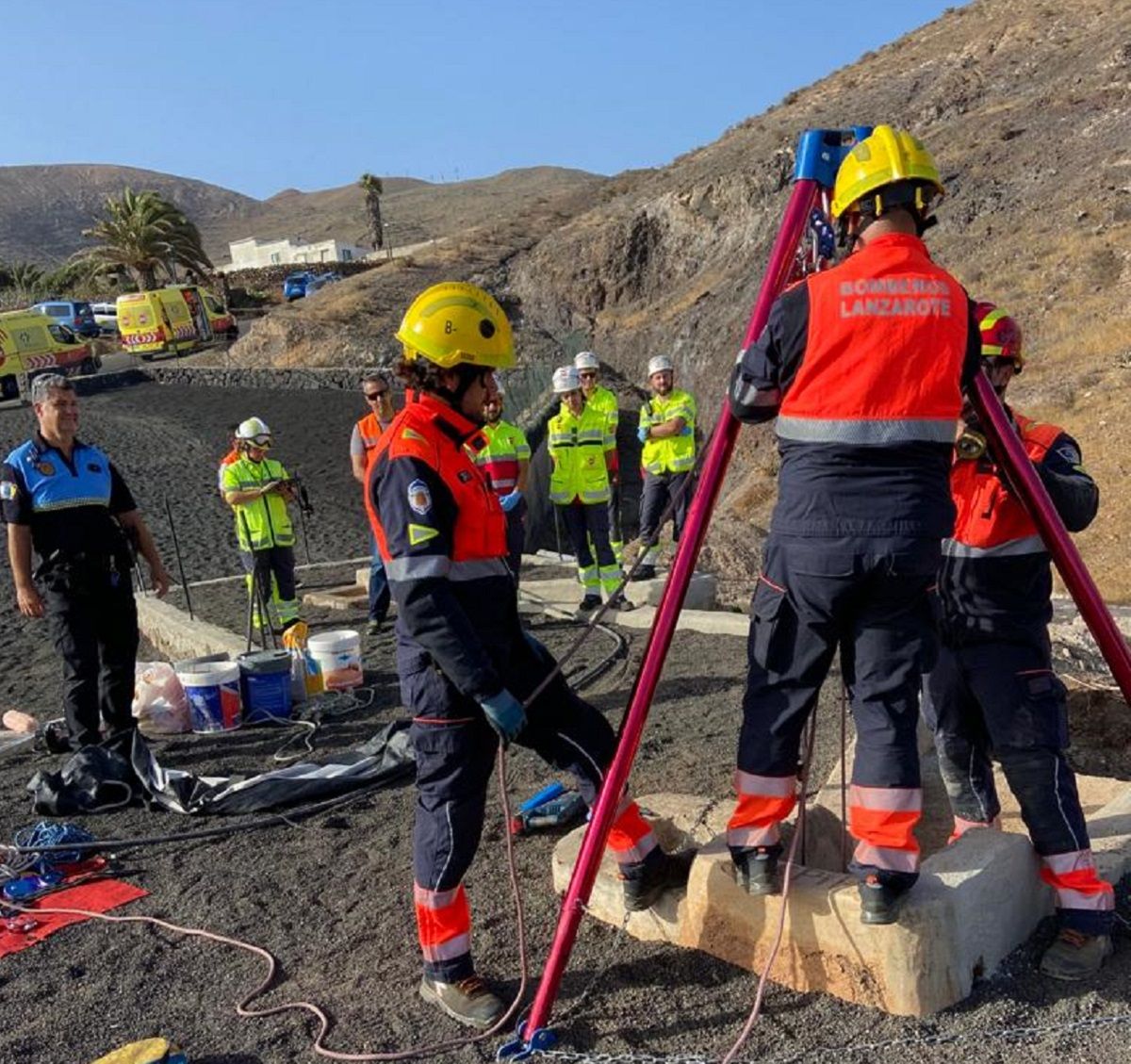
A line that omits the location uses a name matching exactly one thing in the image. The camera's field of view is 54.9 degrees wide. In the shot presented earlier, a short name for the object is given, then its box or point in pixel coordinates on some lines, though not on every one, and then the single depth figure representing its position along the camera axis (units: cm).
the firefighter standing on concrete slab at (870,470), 291
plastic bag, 690
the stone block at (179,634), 879
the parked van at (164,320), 3931
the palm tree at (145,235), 4616
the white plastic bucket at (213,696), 674
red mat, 420
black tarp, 538
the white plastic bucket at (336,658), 746
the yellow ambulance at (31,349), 3278
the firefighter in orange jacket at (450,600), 314
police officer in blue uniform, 587
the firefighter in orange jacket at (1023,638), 326
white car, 4819
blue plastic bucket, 691
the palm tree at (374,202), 6769
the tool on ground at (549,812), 474
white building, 8275
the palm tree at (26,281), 5947
